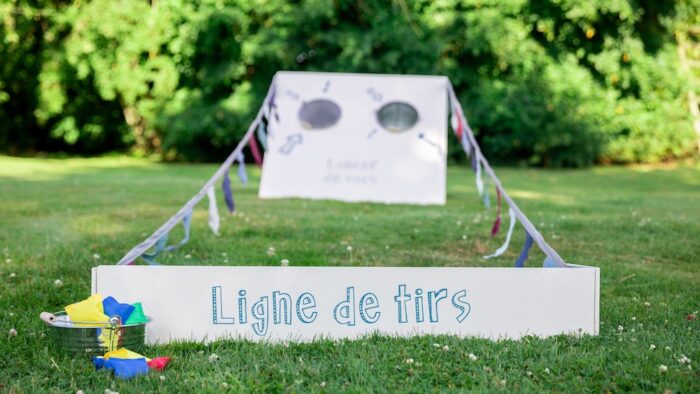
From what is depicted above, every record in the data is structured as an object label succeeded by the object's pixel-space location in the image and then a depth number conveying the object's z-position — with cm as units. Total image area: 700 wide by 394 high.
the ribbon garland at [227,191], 554
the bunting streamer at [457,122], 800
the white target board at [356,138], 900
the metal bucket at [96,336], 305
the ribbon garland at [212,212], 478
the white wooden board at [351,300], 338
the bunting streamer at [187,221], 430
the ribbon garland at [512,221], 422
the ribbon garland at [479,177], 669
